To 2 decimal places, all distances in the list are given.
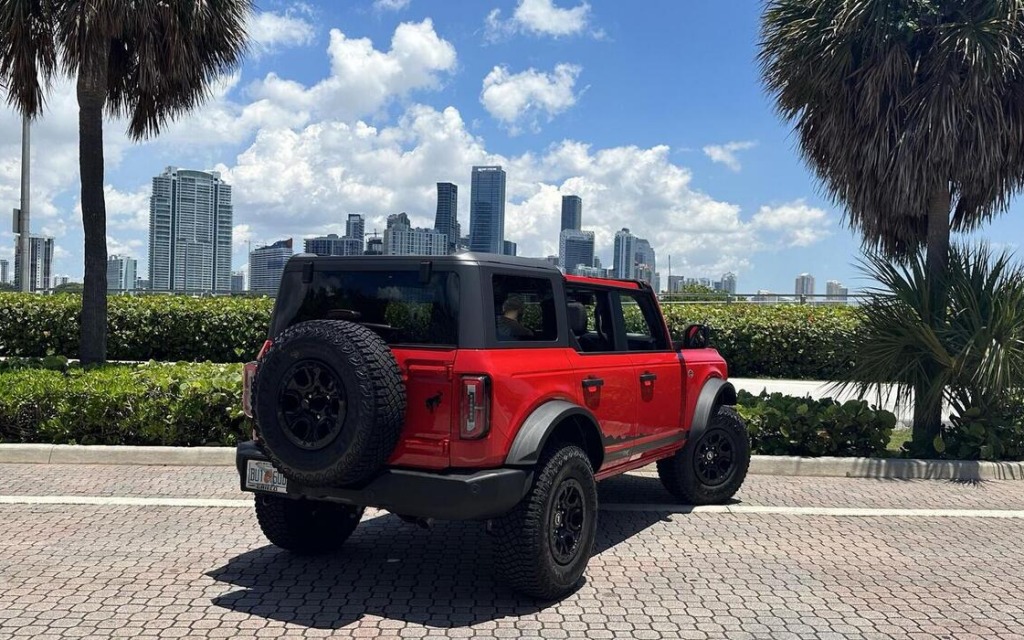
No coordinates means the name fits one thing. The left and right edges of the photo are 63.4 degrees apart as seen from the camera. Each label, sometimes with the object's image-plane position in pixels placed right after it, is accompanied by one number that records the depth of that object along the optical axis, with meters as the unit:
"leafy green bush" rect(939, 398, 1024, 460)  8.70
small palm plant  8.52
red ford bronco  4.28
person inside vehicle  4.77
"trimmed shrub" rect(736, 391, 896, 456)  8.58
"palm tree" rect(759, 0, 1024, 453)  9.26
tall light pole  22.49
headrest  5.34
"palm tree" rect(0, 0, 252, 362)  10.56
